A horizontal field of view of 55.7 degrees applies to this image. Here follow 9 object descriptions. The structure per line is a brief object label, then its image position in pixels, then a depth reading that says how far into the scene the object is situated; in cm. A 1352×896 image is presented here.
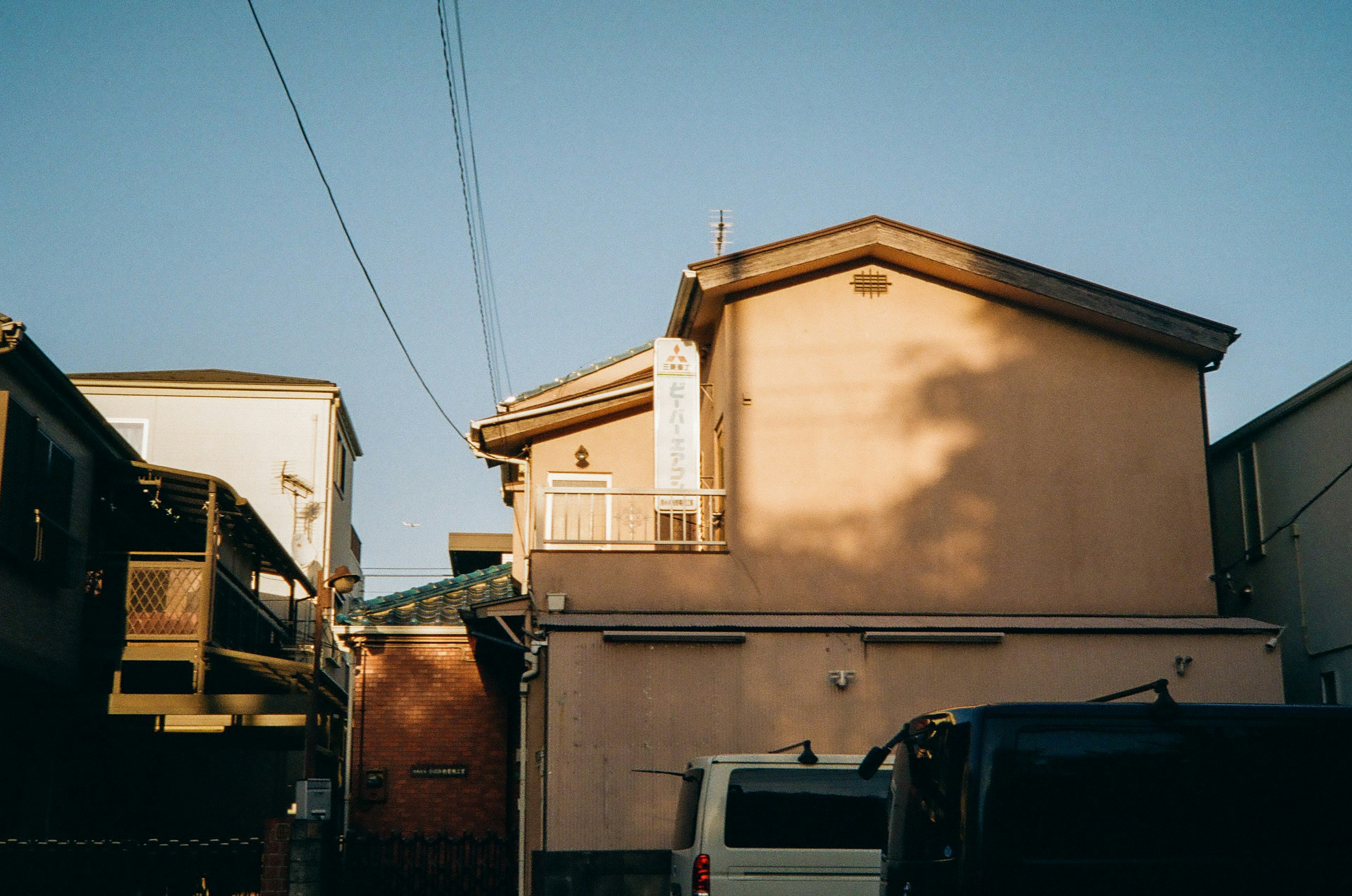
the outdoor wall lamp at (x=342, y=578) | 1877
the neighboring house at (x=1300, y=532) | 1404
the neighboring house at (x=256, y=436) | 3106
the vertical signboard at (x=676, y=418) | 1482
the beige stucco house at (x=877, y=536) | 1341
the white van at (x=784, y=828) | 994
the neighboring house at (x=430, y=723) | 1814
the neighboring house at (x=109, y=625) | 1507
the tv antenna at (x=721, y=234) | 2542
